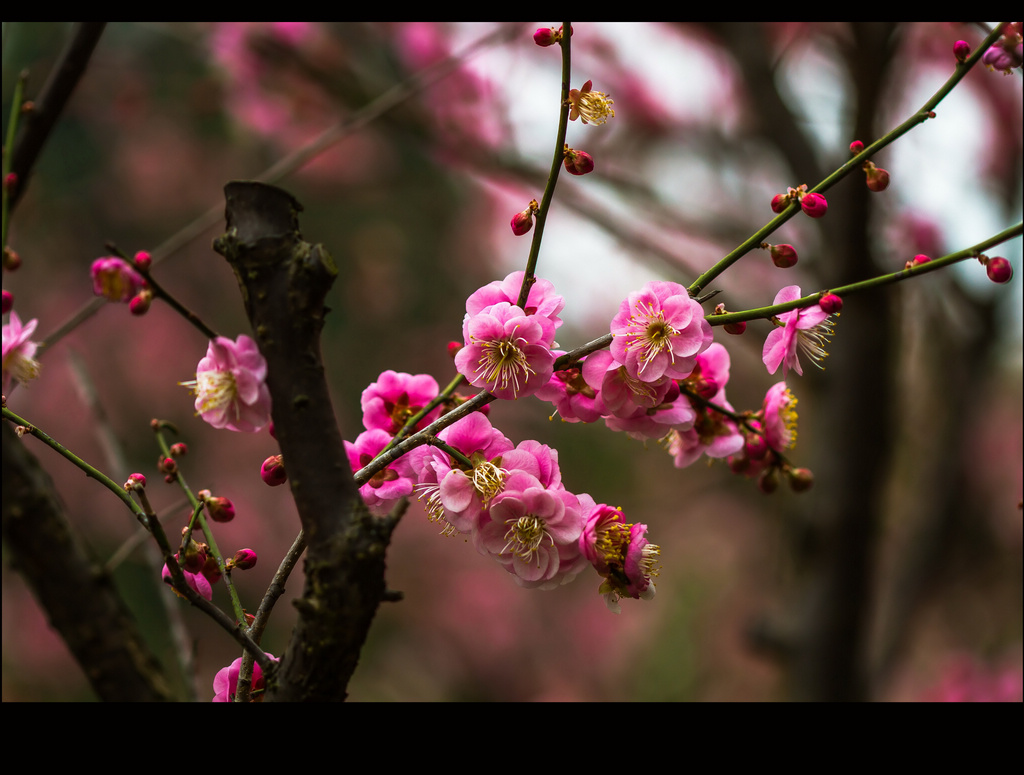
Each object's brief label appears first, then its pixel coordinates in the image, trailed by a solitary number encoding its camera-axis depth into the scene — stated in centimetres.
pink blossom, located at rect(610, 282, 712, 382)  92
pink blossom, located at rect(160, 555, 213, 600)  93
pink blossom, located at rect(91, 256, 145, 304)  91
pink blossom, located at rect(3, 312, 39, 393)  95
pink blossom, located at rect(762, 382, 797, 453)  97
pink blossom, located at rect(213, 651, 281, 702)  92
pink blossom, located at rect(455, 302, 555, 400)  92
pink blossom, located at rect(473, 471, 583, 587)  93
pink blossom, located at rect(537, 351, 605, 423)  94
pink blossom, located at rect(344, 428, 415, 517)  94
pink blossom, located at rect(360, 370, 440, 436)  95
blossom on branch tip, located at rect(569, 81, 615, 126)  93
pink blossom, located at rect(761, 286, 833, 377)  93
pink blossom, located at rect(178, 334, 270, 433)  90
